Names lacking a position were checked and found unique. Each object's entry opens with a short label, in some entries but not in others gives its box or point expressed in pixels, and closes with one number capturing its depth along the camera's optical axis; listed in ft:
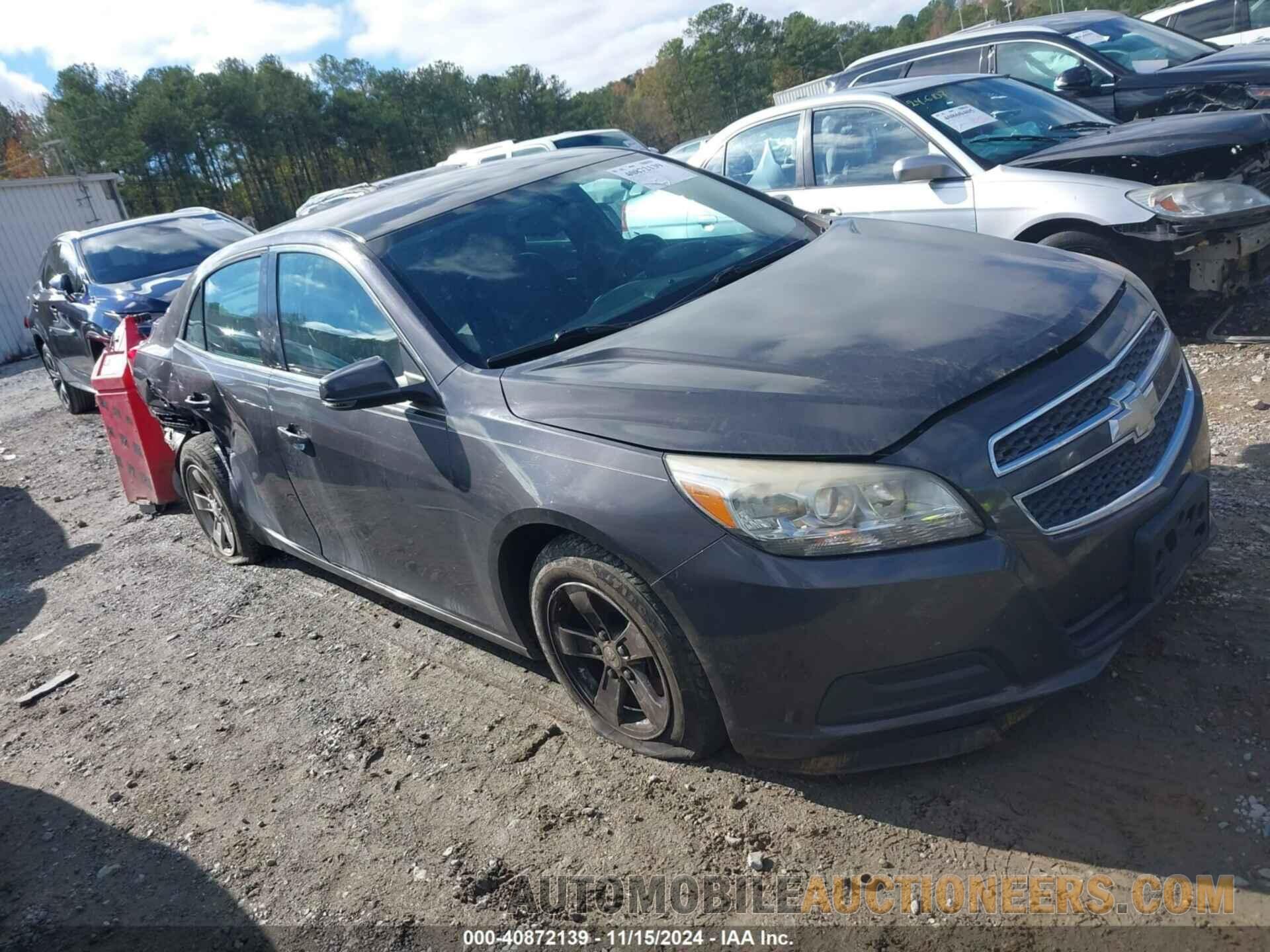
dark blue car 29.27
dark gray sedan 7.56
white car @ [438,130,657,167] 53.98
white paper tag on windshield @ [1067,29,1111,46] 27.55
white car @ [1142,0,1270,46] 38.97
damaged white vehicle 16.69
